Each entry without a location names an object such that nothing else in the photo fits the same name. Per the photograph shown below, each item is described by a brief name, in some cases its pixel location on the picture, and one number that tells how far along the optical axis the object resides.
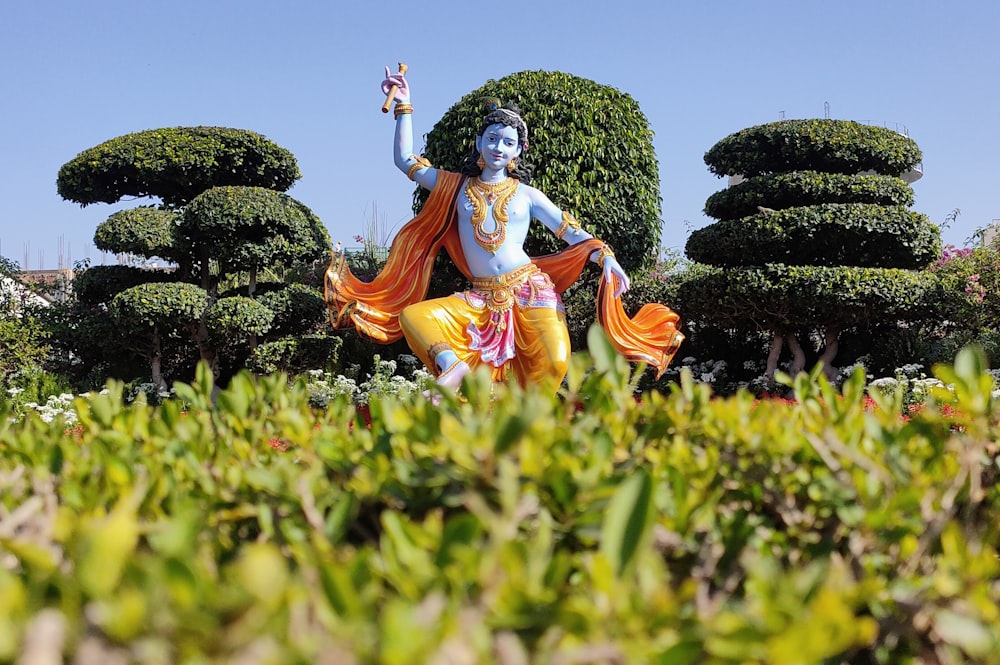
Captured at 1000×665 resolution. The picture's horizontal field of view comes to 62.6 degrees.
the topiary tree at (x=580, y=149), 7.95
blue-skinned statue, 5.43
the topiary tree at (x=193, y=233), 8.01
